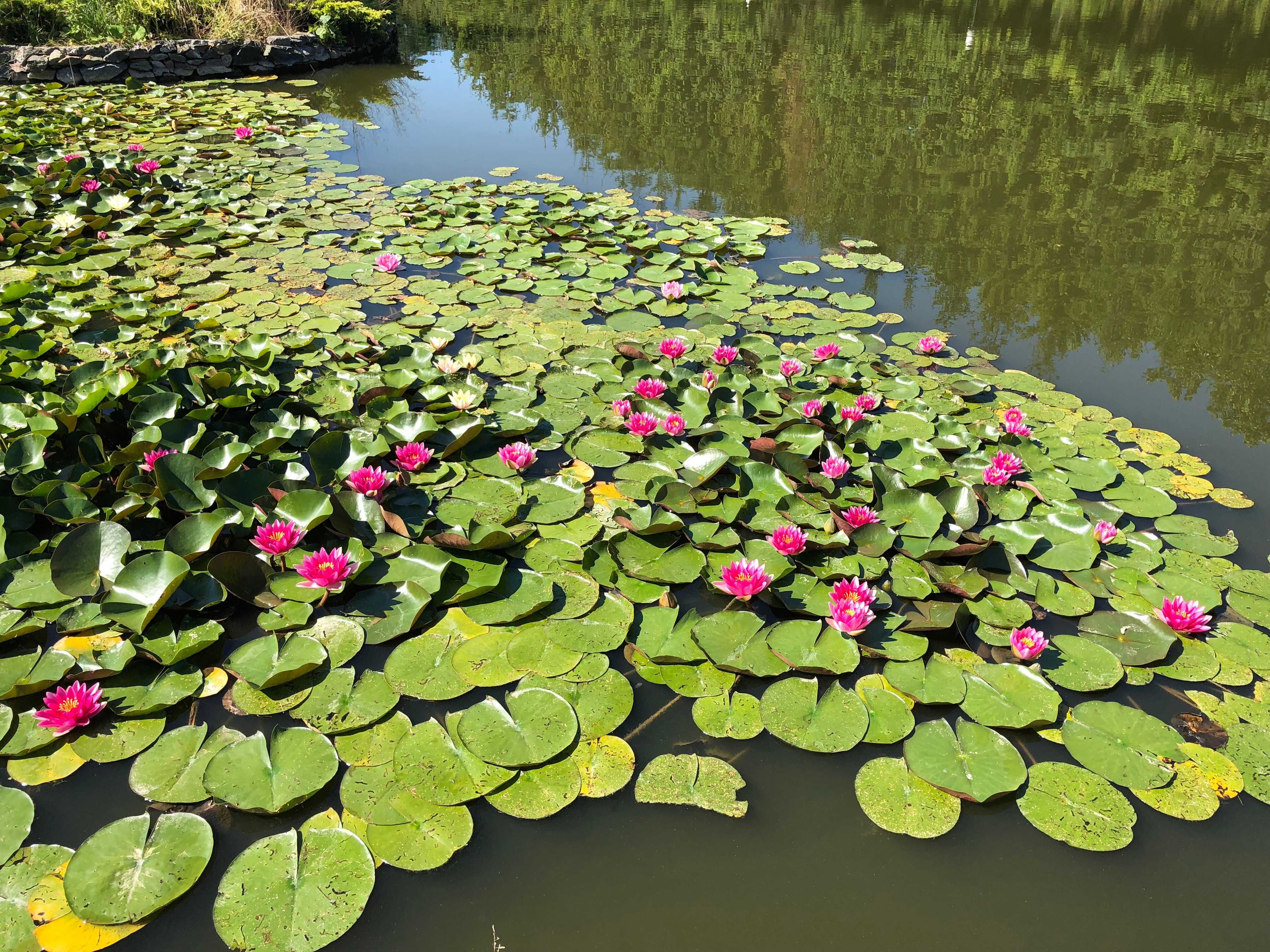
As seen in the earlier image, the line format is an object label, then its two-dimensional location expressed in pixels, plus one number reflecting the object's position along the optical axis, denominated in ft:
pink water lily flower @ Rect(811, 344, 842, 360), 12.34
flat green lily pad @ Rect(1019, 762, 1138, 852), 5.86
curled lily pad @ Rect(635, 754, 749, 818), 6.02
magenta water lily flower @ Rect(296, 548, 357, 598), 7.25
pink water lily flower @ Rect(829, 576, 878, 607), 7.47
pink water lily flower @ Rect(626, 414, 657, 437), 10.03
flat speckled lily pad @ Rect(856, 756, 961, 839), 5.89
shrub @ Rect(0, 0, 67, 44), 30.66
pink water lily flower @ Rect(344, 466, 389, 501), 8.63
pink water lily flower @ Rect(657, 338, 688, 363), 11.99
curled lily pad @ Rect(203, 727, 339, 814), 5.72
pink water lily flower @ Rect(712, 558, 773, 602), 7.59
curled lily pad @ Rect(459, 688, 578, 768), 6.16
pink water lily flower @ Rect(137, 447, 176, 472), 8.48
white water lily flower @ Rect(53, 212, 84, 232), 16.02
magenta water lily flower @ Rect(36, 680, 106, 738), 6.11
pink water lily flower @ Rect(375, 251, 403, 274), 15.20
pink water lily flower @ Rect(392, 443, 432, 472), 9.29
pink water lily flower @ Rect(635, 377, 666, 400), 10.79
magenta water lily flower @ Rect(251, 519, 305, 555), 7.56
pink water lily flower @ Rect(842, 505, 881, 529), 8.54
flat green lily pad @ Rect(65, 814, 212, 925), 5.05
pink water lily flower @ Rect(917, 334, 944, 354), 12.83
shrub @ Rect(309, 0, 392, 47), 33.83
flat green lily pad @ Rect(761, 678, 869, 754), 6.46
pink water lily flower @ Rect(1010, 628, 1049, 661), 7.01
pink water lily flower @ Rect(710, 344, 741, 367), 12.00
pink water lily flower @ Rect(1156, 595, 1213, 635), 7.43
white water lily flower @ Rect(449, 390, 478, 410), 10.20
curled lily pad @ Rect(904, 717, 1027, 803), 6.06
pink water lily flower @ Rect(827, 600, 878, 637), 7.22
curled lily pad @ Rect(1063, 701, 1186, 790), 6.26
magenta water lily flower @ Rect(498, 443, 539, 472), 9.48
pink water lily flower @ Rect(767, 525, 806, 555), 8.16
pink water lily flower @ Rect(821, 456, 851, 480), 9.27
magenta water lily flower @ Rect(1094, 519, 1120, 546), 8.46
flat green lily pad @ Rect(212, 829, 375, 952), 5.01
